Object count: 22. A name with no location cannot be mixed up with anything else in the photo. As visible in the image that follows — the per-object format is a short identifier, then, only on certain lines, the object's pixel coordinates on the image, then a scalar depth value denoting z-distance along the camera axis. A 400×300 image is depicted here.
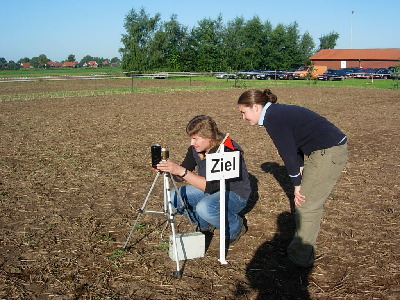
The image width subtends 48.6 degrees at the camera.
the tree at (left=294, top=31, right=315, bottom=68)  84.38
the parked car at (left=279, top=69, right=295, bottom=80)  48.91
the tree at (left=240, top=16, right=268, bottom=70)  80.51
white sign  3.95
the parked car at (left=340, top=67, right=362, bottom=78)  49.22
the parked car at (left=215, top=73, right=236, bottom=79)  48.89
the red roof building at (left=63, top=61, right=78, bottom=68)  177.56
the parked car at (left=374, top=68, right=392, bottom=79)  48.16
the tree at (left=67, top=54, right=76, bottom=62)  195.11
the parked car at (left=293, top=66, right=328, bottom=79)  46.96
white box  4.28
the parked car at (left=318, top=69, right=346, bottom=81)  46.09
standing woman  3.91
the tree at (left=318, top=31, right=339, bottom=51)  128.25
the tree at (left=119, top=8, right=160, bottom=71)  72.56
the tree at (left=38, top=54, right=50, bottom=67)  181.82
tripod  3.96
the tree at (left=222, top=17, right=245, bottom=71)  78.38
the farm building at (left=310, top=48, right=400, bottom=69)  86.38
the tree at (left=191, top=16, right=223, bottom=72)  76.06
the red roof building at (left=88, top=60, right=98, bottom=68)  192.96
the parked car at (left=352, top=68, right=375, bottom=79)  48.45
